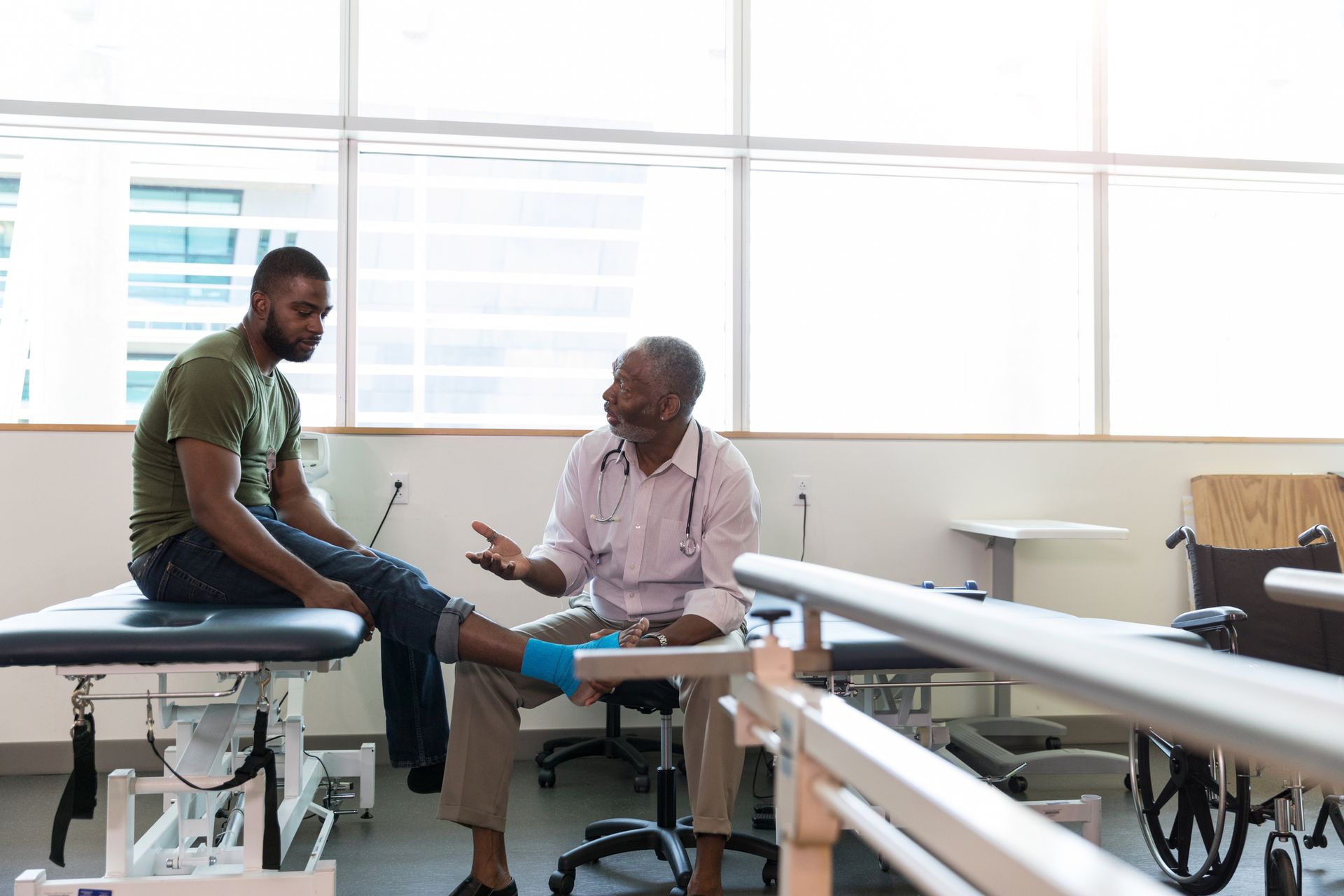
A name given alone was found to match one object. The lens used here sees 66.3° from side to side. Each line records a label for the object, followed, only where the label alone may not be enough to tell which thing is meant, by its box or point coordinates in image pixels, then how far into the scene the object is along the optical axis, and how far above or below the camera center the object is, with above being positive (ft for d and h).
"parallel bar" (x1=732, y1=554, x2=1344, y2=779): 1.23 -0.31
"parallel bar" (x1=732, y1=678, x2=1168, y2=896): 1.64 -0.68
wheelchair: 6.68 -2.12
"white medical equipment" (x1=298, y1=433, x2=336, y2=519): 9.96 +0.03
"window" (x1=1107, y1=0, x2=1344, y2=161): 12.71 +4.84
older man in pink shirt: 7.50 -0.54
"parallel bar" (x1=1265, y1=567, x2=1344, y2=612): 3.62 -0.45
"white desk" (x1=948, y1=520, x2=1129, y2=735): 10.28 -0.74
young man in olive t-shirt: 6.41 -0.53
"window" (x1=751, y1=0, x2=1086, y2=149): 12.27 +4.75
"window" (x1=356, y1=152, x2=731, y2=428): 11.55 +2.05
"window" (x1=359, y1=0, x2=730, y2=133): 11.61 +4.58
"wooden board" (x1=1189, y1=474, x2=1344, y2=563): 11.89 -0.54
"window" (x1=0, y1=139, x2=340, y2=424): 11.02 +2.20
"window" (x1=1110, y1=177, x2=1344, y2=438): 12.75 +1.97
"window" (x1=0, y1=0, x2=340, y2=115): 11.06 +4.44
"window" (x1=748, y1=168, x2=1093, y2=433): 12.30 +1.91
